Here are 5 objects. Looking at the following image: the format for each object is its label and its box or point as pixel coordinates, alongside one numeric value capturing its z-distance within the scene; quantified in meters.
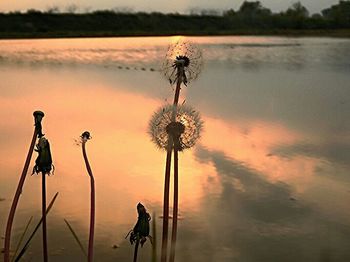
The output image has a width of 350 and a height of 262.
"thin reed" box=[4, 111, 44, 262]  0.77
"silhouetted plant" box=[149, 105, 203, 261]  0.88
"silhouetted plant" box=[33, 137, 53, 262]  0.84
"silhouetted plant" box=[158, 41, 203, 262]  0.83
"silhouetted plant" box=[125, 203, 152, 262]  0.83
